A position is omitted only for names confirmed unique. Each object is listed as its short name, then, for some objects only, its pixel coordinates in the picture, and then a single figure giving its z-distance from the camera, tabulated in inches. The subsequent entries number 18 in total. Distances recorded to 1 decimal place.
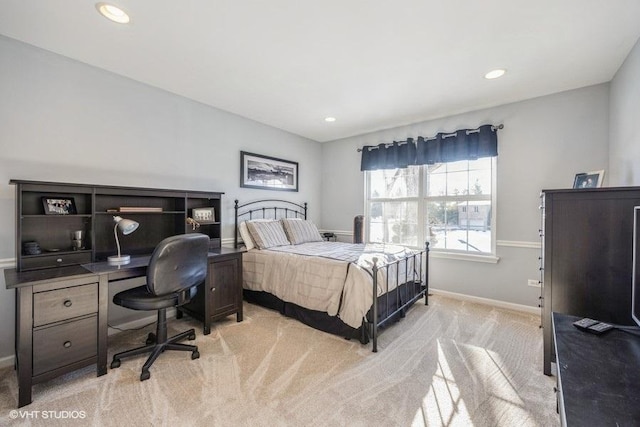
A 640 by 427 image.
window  138.9
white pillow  135.8
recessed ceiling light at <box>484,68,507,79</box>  99.9
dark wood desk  66.6
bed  95.6
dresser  68.1
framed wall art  150.3
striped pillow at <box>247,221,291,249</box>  135.4
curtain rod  130.3
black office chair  77.2
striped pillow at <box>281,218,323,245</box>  152.9
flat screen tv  50.7
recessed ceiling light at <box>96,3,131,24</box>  69.4
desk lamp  87.0
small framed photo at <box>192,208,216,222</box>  121.9
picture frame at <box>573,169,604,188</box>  91.5
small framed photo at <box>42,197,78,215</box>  85.5
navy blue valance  132.6
